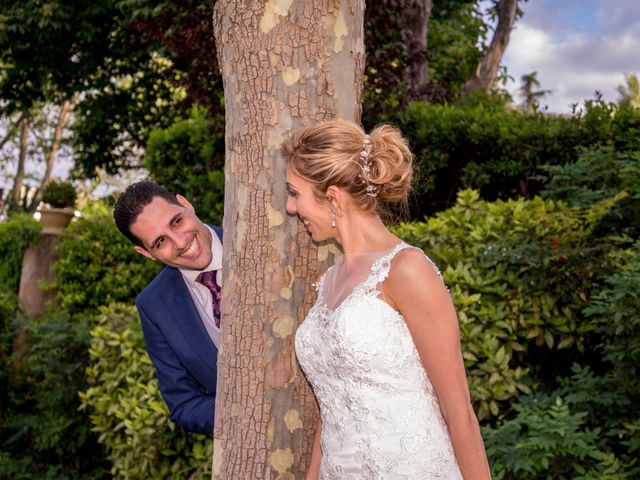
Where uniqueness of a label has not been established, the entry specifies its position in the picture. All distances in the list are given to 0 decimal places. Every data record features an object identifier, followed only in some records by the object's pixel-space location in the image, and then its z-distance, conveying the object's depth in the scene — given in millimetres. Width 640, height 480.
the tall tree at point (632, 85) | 38244
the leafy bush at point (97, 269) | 10945
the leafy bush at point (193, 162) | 10289
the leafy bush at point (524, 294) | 5181
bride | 2723
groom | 3846
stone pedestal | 11266
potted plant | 11862
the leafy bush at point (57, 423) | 8805
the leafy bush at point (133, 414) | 6395
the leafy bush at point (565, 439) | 4414
